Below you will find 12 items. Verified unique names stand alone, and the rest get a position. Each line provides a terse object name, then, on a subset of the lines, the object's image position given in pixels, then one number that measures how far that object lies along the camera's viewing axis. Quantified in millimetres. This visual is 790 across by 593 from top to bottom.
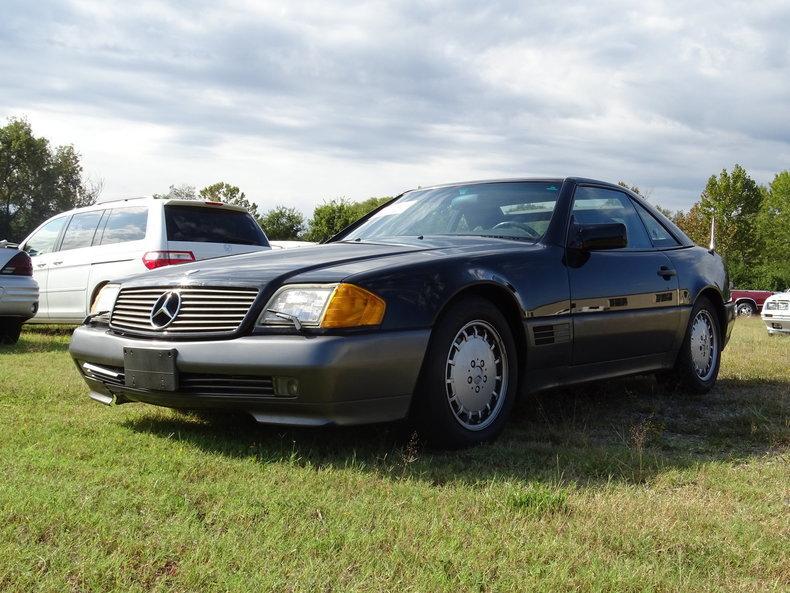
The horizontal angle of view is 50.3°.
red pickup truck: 31031
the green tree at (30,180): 45812
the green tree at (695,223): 52281
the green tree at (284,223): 54562
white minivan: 9344
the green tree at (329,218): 55775
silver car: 9062
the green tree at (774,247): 50500
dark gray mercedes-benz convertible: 3648
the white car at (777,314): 15383
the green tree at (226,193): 58938
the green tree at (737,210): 49906
